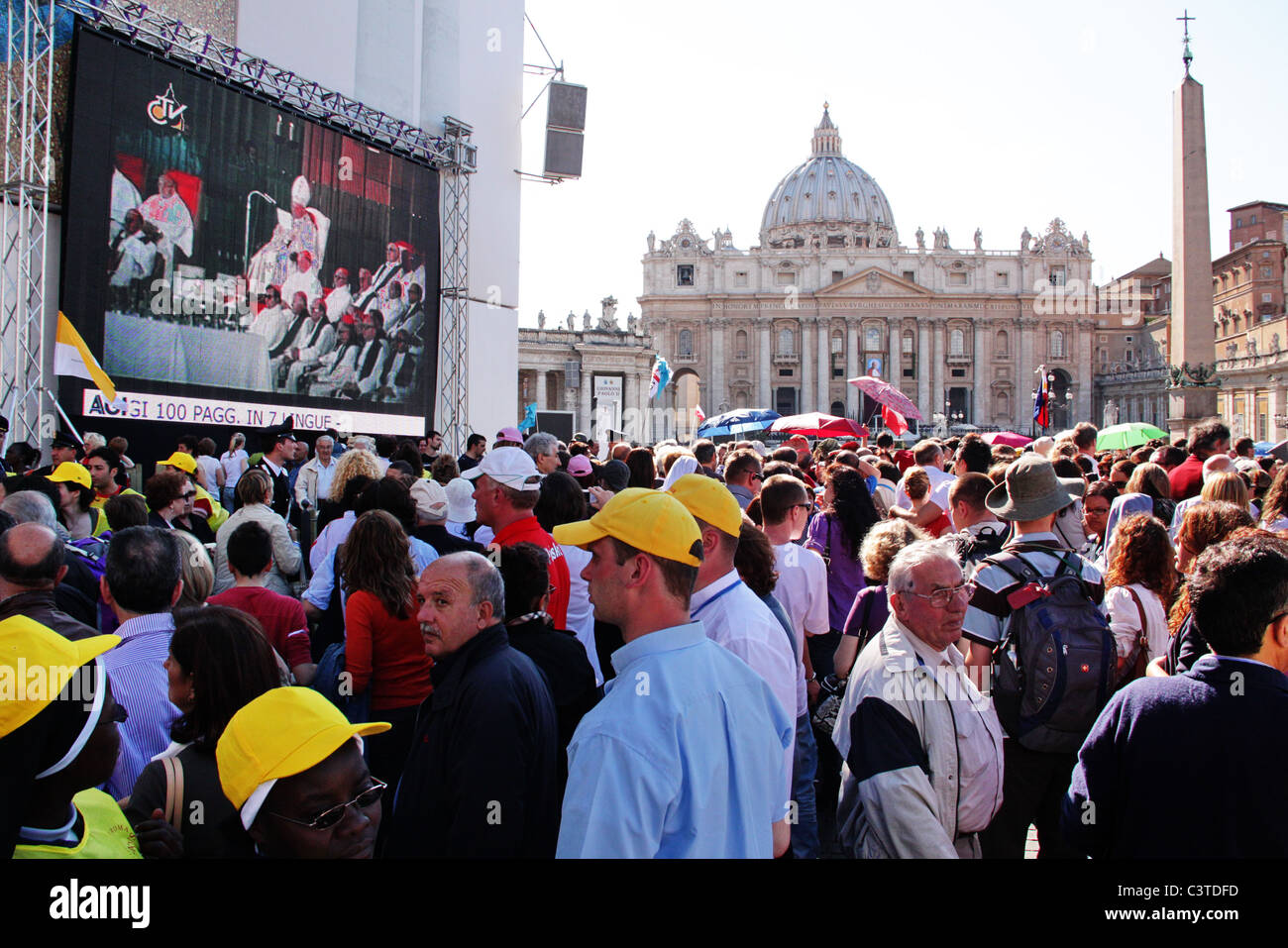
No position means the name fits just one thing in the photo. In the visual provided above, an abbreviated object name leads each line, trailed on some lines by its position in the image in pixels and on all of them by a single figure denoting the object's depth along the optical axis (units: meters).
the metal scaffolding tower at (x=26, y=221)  11.20
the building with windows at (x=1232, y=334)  48.97
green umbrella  15.12
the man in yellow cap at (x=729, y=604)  3.36
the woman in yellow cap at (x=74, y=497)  6.43
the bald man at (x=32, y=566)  3.62
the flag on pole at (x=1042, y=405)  19.18
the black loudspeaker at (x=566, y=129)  21.69
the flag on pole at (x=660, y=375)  27.97
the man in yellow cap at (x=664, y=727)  2.15
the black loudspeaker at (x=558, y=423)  30.98
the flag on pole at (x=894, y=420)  17.06
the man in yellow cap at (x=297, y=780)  2.34
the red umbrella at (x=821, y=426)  17.00
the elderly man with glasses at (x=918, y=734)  2.94
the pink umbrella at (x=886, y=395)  16.69
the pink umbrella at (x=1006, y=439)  14.07
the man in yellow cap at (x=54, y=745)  2.18
